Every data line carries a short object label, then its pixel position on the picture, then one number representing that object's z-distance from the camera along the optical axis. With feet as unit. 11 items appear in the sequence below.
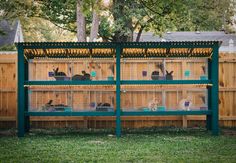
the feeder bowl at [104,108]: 37.05
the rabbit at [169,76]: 37.52
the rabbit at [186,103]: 37.58
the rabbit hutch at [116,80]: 36.01
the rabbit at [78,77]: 37.19
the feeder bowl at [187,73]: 37.93
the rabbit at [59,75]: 37.19
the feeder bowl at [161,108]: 37.22
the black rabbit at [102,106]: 37.09
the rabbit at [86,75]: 37.42
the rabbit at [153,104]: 37.76
